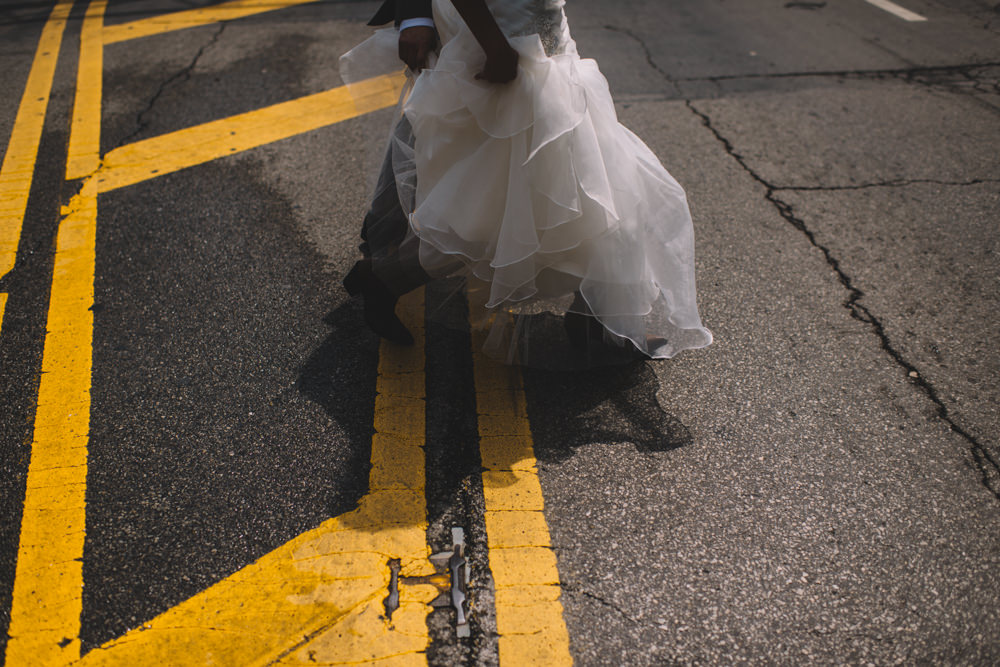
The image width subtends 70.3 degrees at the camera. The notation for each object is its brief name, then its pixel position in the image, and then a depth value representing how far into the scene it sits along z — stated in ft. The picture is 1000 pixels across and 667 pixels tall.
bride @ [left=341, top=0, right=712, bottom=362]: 6.33
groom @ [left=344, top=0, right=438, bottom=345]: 7.29
